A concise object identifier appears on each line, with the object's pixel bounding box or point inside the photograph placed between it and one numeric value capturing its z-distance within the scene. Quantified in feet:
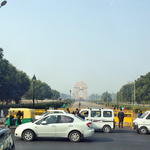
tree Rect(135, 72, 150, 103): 298.76
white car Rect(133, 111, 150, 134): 70.59
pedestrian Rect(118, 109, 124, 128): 83.97
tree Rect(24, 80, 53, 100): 361.26
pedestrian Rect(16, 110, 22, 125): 77.68
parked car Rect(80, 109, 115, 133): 72.23
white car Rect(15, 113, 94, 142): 52.70
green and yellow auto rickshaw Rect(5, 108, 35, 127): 78.23
